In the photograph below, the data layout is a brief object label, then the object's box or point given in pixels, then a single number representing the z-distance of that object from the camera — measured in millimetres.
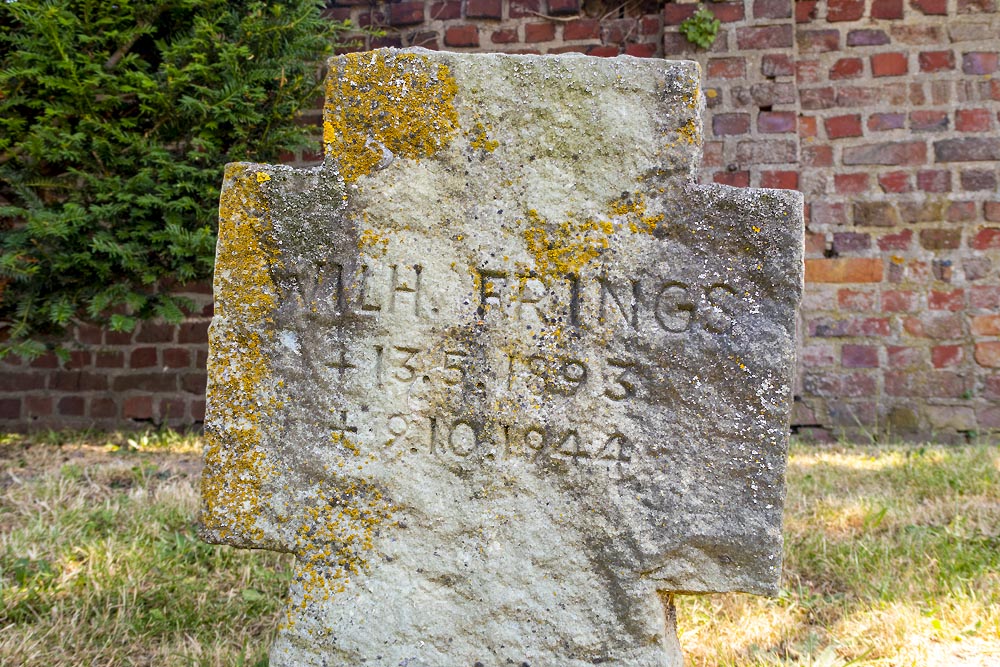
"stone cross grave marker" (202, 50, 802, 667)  1754
